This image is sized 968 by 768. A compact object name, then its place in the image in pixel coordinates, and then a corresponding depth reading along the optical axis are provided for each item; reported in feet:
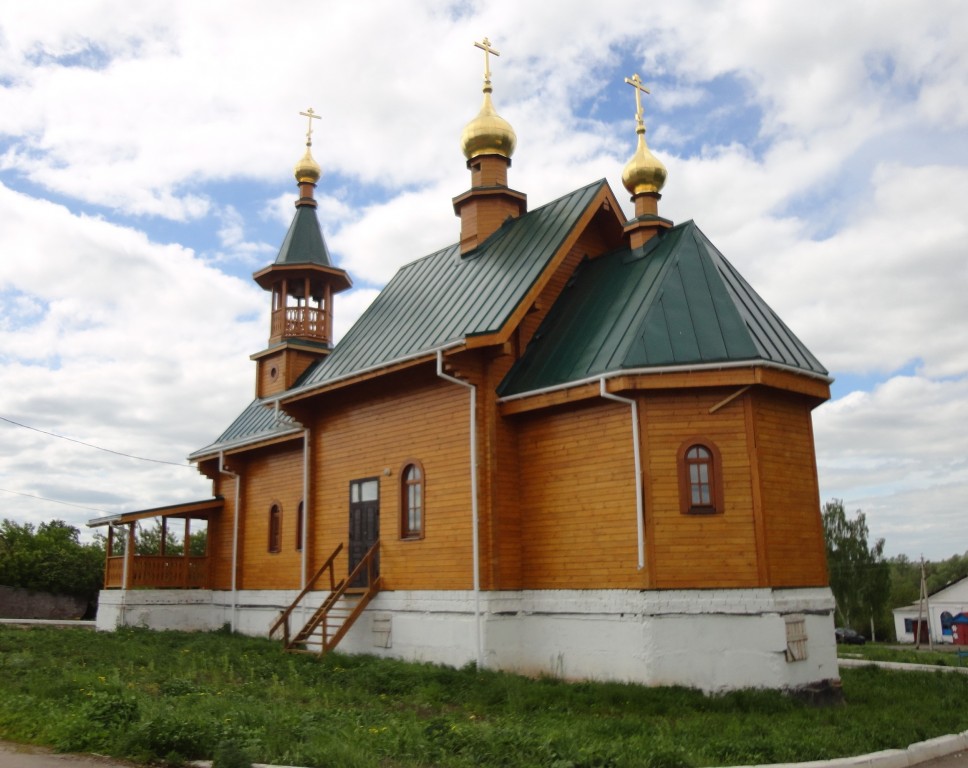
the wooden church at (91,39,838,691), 39.58
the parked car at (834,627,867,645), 124.71
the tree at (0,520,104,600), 100.01
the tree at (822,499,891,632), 159.43
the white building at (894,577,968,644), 167.84
